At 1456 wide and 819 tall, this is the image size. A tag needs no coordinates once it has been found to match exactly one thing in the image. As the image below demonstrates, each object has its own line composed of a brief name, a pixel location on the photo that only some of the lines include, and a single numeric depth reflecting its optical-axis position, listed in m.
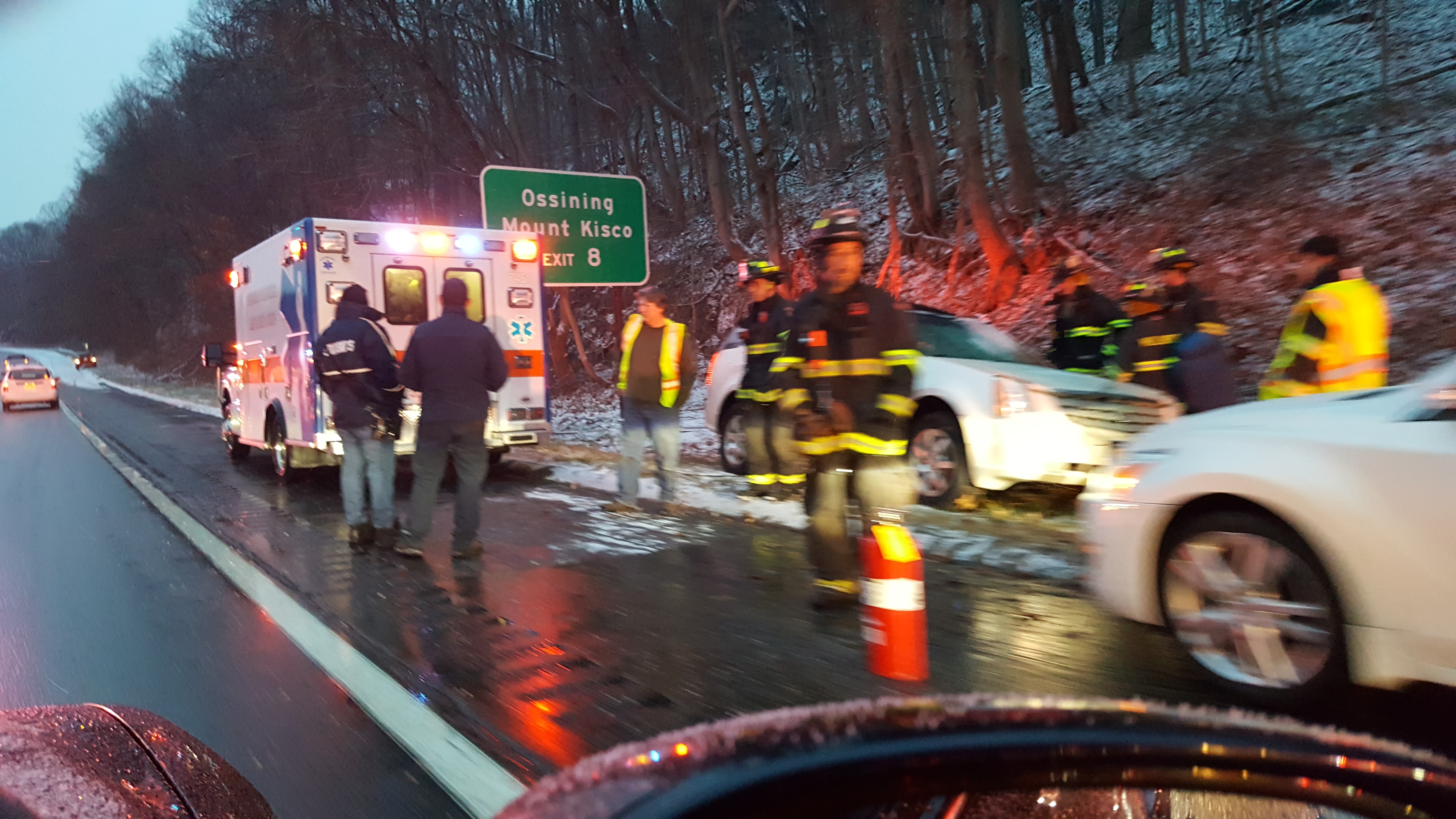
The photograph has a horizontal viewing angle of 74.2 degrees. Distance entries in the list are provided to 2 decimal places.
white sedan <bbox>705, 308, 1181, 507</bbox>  7.07
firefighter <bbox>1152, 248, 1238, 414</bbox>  7.11
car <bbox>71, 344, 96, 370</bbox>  68.75
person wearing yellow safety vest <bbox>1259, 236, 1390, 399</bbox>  5.63
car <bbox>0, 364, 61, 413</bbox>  30.70
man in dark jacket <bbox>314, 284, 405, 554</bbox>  7.02
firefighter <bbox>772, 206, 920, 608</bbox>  4.80
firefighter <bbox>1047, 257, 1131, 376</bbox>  8.65
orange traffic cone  3.94
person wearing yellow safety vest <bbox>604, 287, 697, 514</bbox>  8.32
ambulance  9.62
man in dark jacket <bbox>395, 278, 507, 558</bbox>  6.64
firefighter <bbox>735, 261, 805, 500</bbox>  6.96
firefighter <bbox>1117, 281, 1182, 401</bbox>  7.37
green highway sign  11.69
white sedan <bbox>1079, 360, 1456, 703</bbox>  3.18
